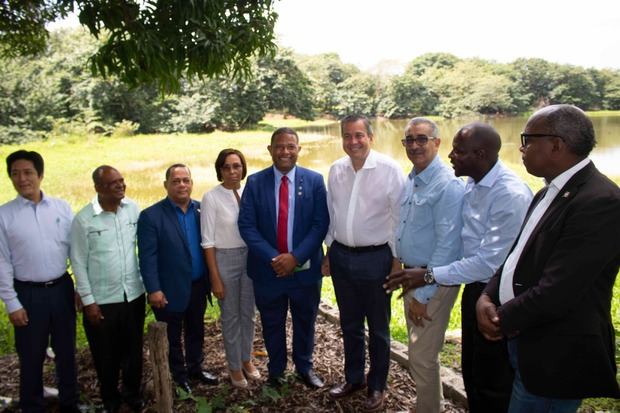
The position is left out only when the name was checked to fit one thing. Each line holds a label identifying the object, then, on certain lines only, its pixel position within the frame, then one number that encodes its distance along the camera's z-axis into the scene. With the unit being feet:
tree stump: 7.51
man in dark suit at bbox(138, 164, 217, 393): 10.59
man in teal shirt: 9.89
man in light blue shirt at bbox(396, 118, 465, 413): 8.89
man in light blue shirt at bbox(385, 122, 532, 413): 7.85
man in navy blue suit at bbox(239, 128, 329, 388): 10.94
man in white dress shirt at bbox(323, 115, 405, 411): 10.50
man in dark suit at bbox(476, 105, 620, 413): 5.49
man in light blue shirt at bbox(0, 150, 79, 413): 9.61
